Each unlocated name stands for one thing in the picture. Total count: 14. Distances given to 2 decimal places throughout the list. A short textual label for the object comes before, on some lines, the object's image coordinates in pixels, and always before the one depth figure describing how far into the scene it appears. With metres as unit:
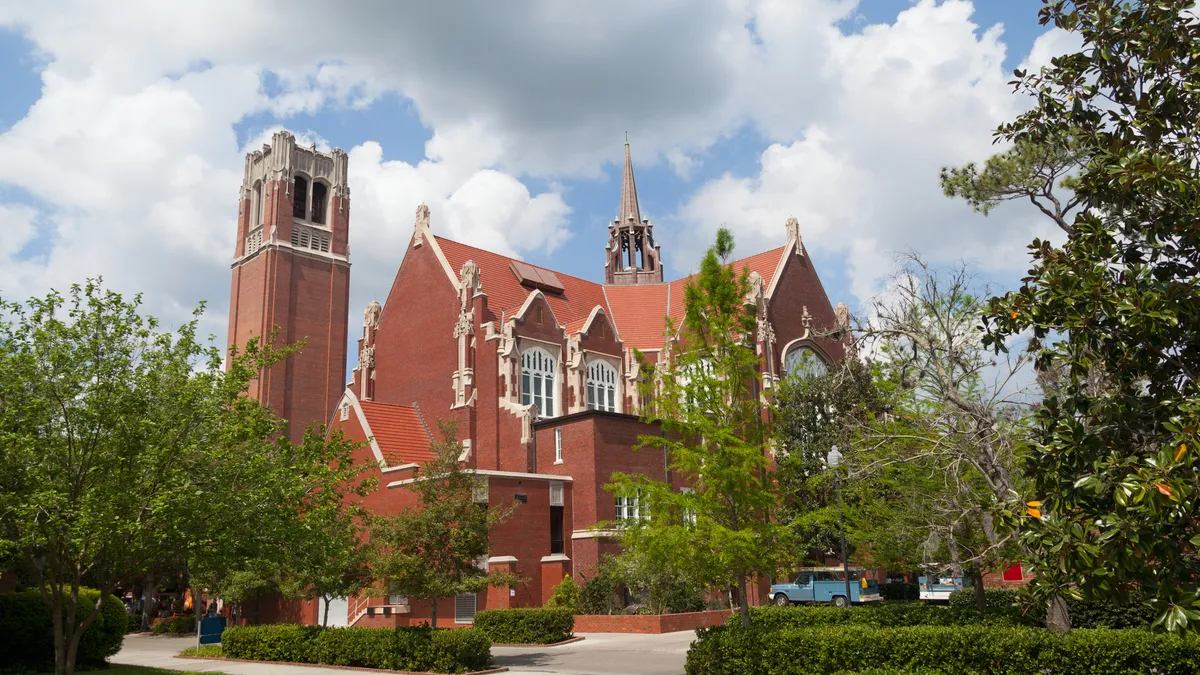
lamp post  25.08
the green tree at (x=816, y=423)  36.69
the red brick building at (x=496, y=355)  36.38
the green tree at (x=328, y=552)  17.62
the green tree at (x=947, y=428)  17.59
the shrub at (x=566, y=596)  32.75
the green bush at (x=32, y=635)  21.36
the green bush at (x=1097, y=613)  20.88
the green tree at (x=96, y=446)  14.25
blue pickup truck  37.22
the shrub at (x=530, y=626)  28.19
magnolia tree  6.62
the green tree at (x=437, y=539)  22.41
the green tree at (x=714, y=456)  17.73
